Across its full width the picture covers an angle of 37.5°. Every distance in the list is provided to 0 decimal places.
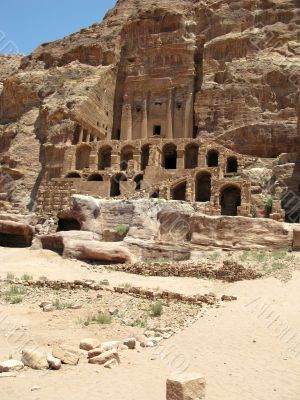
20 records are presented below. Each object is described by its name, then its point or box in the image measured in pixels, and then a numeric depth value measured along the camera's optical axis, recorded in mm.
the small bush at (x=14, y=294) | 13713
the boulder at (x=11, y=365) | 7422
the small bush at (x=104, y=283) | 17520
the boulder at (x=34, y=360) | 7699
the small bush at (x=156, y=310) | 12219
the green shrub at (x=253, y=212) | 31159
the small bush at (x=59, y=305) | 12891
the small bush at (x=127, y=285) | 16631
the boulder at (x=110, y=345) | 8800
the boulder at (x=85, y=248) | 23031
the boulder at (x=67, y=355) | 7938
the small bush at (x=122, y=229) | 26281
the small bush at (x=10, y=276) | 18469
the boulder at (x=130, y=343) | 9148
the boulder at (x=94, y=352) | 8297
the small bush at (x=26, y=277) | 18052
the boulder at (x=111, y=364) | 7834
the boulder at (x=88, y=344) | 8758
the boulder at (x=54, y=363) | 7662
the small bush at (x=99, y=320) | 11242
